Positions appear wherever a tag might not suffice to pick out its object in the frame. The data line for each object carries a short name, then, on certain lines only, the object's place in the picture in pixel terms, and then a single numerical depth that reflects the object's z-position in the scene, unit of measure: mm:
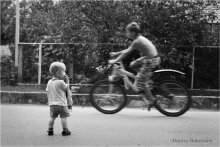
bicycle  10694
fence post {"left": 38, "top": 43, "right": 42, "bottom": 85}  17965
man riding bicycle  9688
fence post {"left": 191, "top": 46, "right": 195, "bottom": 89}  17048
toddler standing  8665
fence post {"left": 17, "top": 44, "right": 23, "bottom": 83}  18264
